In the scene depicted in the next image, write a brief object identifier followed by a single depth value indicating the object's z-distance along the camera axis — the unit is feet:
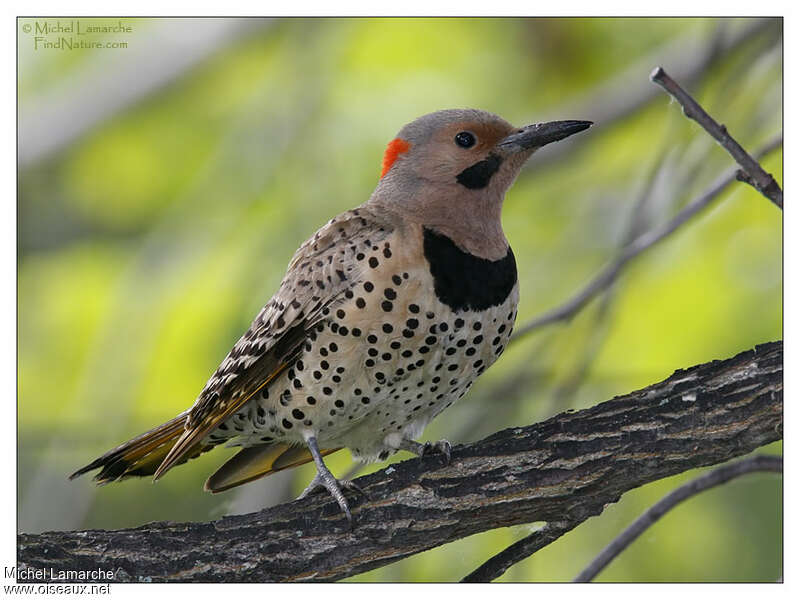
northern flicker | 23.27
